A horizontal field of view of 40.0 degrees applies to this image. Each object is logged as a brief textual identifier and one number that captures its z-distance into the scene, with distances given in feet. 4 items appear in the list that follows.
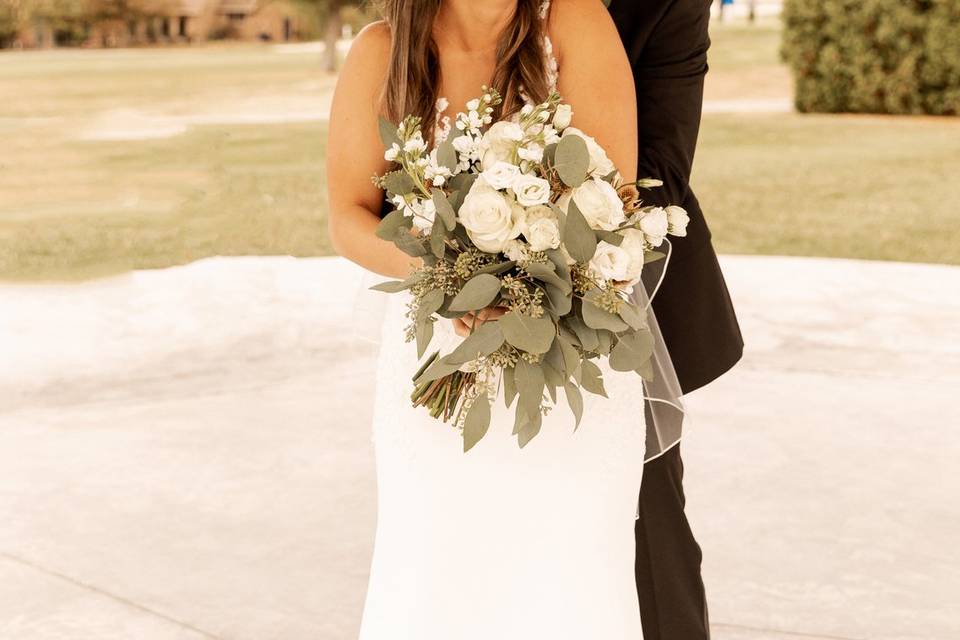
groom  9.31
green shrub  57.00
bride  8.61
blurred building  120.47
